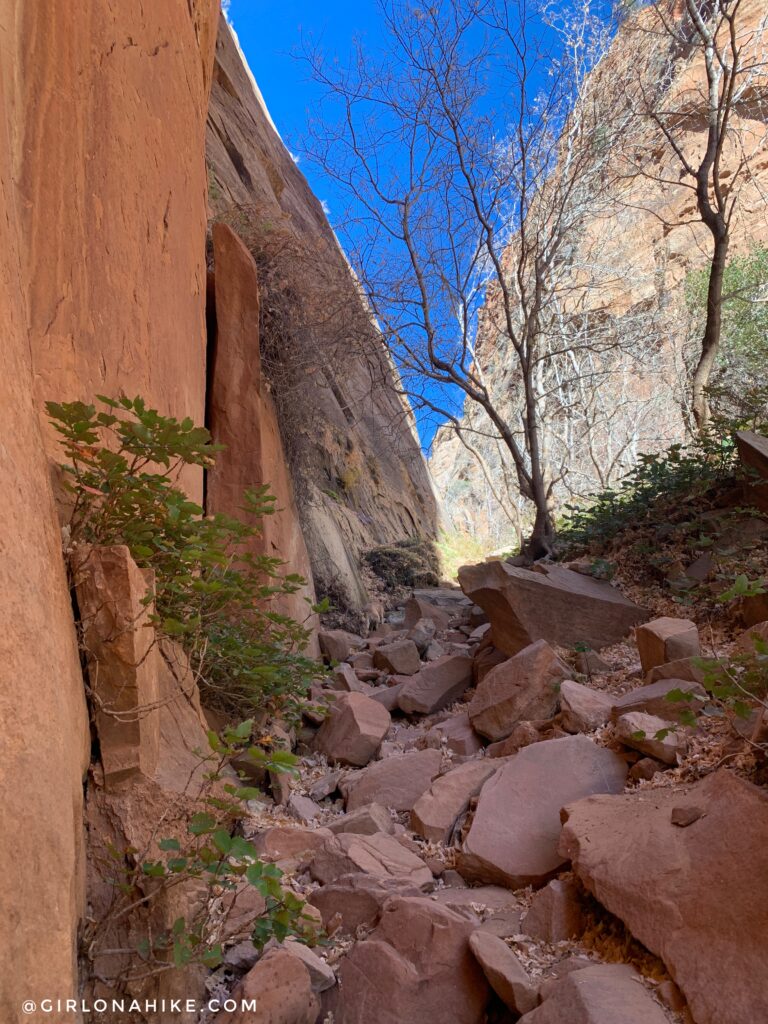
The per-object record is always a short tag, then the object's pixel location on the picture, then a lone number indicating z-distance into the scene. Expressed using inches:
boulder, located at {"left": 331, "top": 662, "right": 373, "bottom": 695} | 231.5
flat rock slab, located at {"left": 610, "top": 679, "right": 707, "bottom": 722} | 143.0
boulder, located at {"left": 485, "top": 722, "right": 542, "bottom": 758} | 160.6
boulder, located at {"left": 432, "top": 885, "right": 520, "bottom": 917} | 106.9
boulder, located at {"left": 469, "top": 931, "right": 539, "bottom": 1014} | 83.6
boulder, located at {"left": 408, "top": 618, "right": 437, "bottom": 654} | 276.2
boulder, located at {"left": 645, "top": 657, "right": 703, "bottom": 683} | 155.6
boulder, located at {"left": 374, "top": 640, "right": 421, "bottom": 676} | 253.4
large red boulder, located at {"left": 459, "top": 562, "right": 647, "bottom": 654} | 221.5
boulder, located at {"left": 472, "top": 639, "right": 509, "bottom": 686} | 226.7
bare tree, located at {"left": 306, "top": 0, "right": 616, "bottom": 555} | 352.2
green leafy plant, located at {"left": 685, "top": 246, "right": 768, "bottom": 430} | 321.1
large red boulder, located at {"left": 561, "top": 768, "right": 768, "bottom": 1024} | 78.1
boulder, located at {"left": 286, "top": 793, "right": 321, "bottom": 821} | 146.8
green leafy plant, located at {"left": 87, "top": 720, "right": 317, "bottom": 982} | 68.0
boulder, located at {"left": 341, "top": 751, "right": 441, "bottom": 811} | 154.5
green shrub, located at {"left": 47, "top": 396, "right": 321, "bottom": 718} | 89.7
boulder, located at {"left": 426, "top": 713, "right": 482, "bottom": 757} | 177.2
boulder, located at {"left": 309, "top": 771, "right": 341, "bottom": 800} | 163.0
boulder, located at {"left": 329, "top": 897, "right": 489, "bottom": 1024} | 86.4
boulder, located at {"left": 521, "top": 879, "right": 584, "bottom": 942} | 97.3
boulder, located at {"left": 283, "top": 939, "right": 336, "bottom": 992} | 88.8
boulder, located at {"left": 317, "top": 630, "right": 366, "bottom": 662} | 264.8
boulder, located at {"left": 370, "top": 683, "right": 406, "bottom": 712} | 218.5
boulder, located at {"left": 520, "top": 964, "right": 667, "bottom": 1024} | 75.9
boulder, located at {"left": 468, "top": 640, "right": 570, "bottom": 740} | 174.6
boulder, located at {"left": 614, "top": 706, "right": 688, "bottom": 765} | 125.0
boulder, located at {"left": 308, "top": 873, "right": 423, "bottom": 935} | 103.0
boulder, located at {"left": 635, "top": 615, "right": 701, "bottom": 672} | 170.6
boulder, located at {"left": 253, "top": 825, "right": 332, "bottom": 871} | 120.6
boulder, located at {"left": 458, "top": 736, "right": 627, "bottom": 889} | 116.3
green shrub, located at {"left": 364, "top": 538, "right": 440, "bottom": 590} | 386.6
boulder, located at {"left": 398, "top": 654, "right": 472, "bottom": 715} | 215.5
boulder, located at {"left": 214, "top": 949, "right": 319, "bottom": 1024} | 77.5
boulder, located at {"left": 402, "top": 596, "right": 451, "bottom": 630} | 315.3
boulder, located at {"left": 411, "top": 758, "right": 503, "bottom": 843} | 136.1
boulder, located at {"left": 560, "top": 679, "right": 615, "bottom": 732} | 154.2
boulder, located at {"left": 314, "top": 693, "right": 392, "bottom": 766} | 181.5
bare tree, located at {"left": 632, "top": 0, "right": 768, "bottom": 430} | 321.4
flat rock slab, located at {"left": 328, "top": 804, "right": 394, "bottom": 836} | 135.0
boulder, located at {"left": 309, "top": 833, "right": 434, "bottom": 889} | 116.6
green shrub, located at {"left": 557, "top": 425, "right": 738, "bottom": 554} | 270.1
